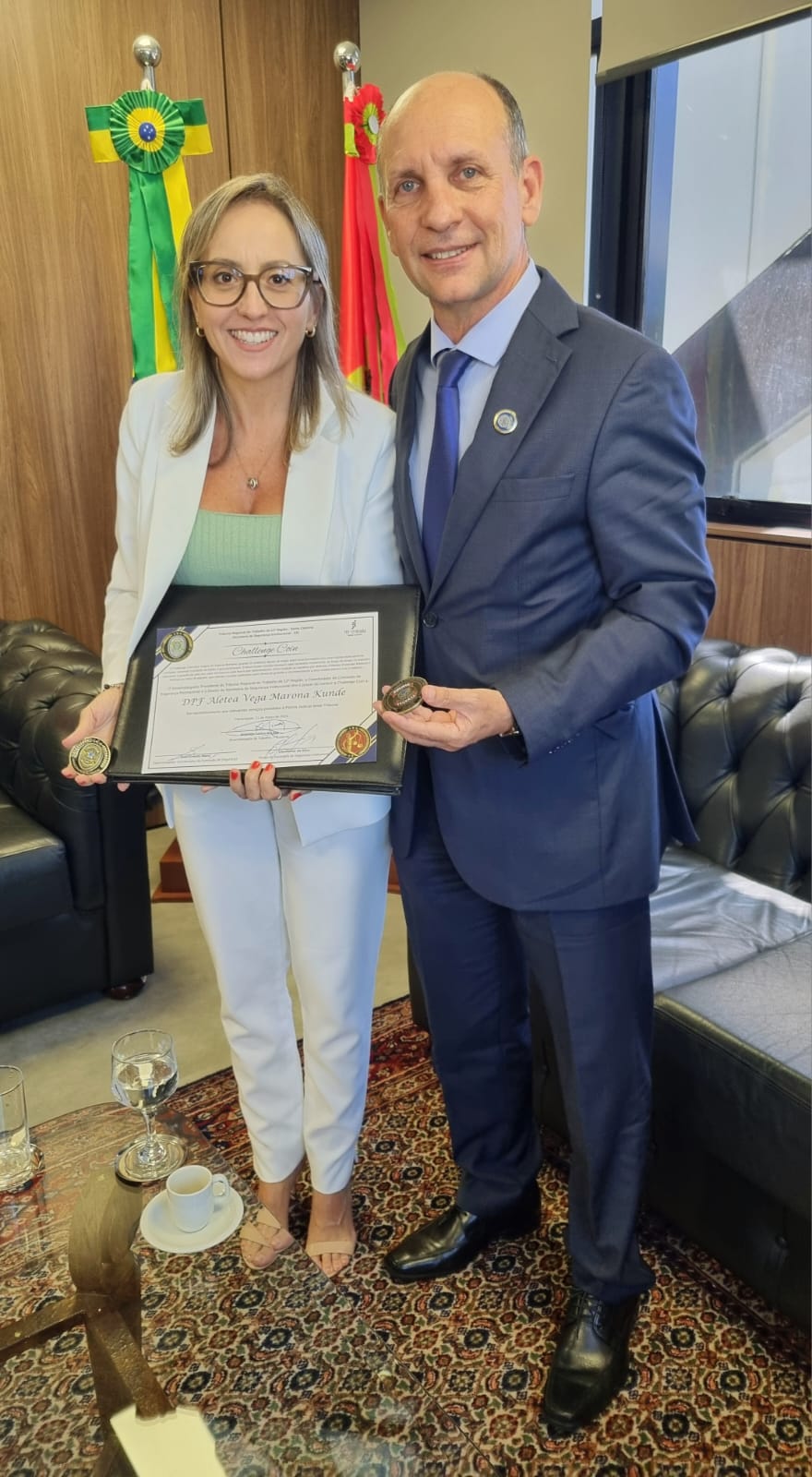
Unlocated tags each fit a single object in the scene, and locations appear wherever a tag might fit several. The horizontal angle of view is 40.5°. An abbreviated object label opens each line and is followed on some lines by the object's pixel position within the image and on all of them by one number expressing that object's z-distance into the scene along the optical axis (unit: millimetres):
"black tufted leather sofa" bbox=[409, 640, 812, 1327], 1508
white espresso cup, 1332
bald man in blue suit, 1254
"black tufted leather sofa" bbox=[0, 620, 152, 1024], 2391
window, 2697
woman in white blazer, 1438
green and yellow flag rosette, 2678
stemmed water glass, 1357
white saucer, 1323
